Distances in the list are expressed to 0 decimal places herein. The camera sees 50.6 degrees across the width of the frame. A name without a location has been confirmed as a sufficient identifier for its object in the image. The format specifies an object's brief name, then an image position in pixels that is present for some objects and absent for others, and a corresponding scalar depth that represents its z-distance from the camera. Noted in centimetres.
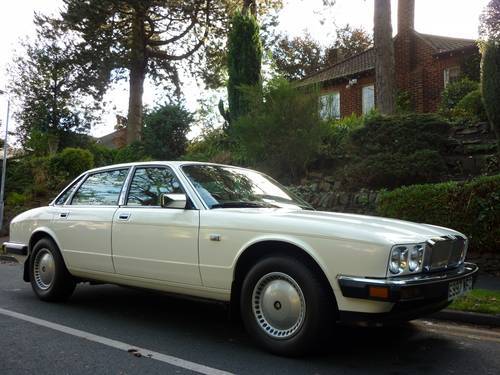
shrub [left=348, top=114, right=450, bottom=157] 1040
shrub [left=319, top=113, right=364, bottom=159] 1240
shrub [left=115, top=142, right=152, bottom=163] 1752
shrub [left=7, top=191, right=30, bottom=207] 1820
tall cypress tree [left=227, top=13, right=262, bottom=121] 1641
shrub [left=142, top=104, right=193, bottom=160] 1734
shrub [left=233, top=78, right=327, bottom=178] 1170
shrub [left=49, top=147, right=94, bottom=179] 1933
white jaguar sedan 374
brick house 2097
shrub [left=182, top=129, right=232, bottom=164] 1508
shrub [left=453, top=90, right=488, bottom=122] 1255
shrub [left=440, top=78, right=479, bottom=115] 1719
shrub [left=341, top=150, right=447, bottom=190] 991
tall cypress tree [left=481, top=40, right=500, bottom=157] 940
